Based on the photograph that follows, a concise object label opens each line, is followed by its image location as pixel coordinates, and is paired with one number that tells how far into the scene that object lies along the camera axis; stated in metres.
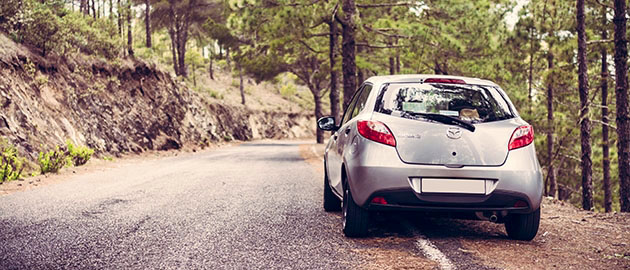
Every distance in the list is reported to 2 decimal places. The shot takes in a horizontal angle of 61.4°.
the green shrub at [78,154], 14.55
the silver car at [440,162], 4.68
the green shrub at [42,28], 16.86
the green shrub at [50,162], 12.37
